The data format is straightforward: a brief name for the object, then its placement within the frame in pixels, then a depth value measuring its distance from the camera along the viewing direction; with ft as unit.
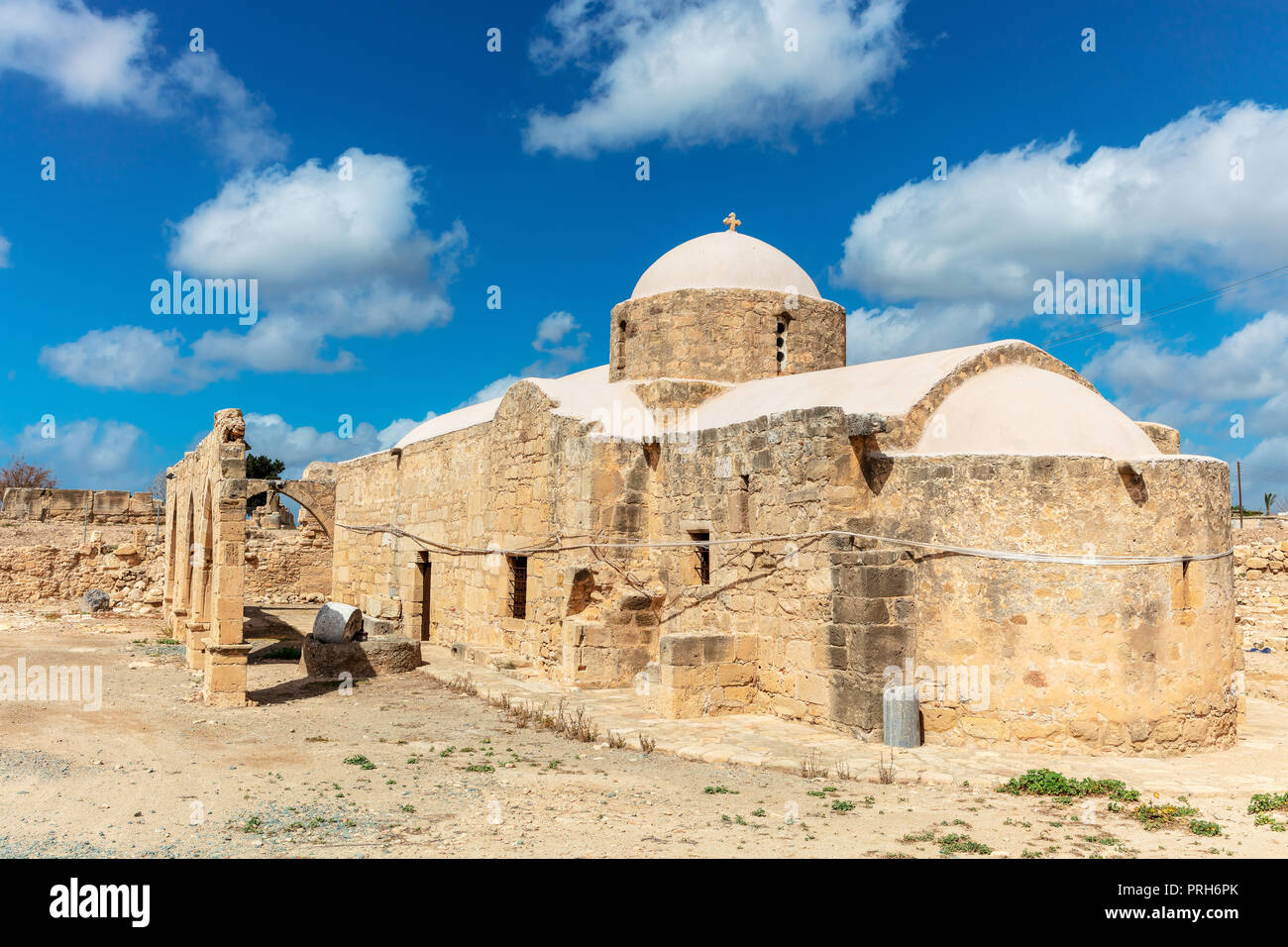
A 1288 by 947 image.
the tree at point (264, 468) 138.31
